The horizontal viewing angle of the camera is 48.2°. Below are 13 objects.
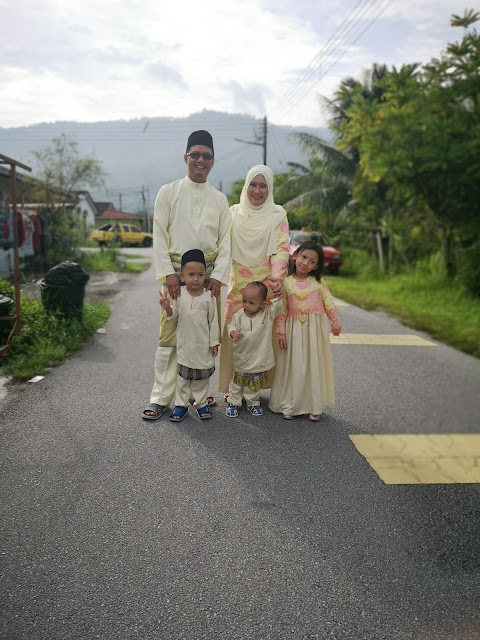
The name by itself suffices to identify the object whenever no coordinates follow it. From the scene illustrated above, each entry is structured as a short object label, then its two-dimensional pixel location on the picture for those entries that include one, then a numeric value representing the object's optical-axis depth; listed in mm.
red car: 18156
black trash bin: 7527
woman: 4328
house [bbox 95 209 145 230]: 64150
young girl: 4410
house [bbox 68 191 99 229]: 45019
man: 4234
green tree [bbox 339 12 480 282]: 10836
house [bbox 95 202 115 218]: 75425
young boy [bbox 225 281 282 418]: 4383
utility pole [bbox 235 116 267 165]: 31506
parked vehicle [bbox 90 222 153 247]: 38719
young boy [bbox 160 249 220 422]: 4222
